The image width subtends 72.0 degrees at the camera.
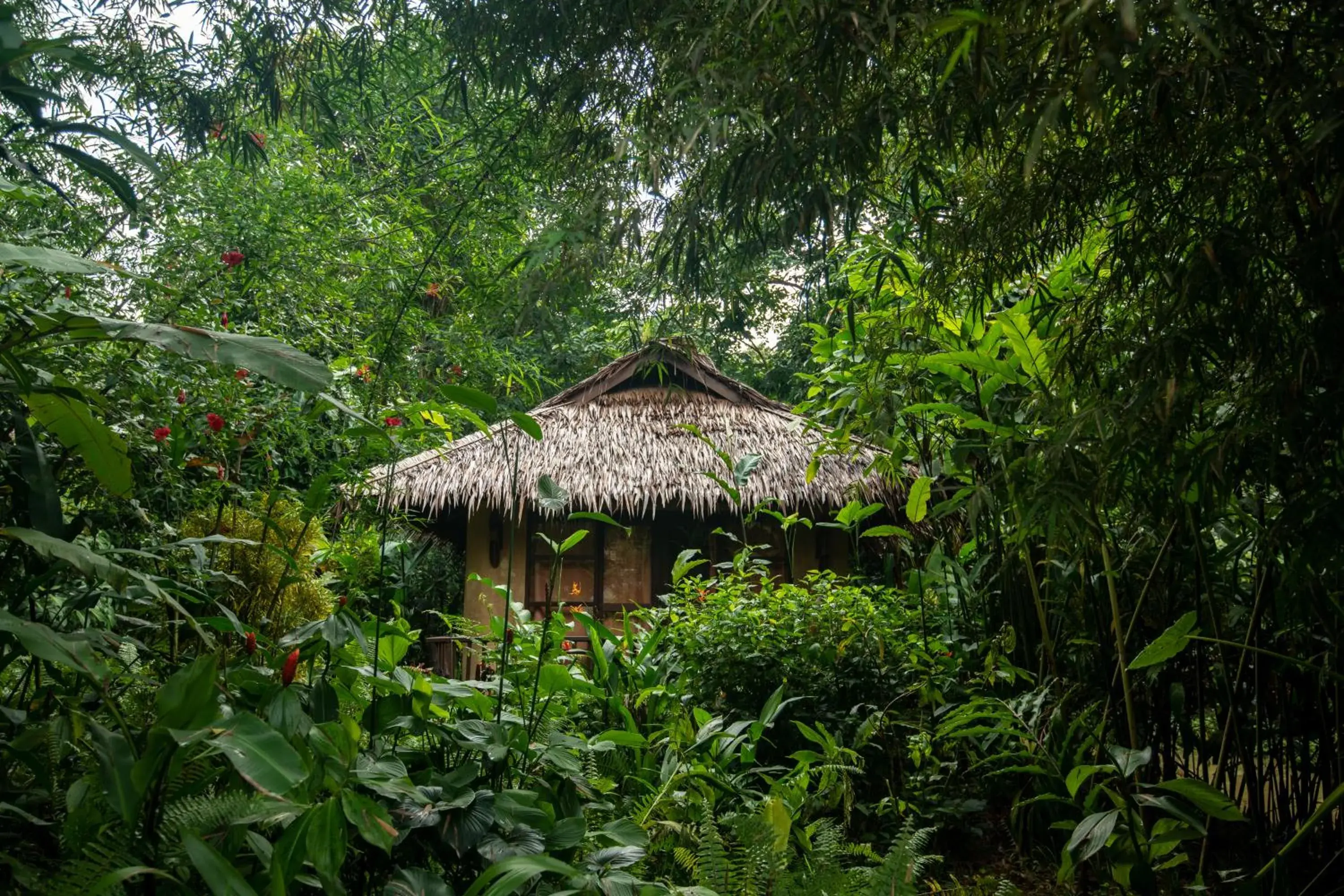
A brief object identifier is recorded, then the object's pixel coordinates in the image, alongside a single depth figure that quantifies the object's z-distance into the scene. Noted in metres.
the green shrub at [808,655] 2.88
